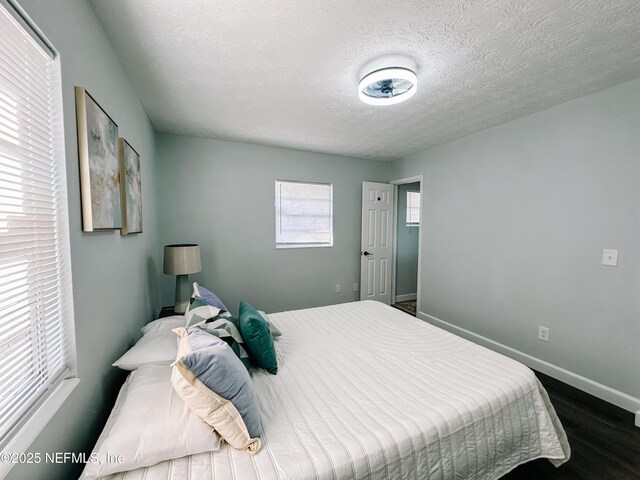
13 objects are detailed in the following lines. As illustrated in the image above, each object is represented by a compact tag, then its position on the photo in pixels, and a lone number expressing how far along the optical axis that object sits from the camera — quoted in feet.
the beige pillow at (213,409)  3.08
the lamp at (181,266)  8.00
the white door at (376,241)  13.75
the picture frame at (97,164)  3.53
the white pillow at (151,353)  4.24
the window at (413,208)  16.25
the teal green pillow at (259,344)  4.85
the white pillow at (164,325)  5.40
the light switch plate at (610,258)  6.60
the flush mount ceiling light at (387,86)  5.46
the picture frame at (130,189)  5.31
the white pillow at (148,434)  2.72
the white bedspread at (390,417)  3.05
